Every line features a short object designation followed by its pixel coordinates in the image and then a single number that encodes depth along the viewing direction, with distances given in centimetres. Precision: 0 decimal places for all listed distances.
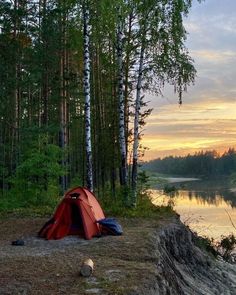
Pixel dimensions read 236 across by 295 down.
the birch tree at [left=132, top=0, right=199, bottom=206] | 1020
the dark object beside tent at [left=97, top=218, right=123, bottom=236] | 721
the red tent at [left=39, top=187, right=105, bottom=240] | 724
